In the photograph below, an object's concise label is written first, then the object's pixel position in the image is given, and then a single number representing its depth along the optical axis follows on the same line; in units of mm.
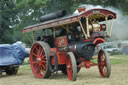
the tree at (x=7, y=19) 30375
